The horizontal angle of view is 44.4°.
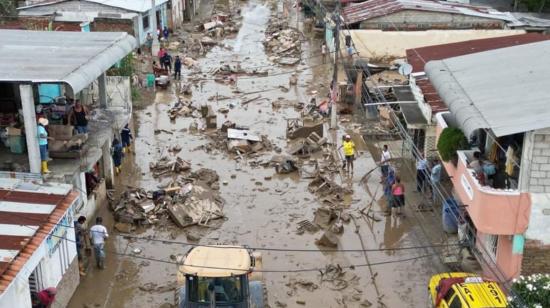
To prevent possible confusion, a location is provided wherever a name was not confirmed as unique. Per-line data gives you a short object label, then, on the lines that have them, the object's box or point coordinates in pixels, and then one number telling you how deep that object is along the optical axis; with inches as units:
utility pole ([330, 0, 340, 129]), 1130.0
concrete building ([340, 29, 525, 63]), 1434.2
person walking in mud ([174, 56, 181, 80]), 1523.1
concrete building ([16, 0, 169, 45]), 1688.0
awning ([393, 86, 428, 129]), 946.1
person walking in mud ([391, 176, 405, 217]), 838.5
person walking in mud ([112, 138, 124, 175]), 952.3
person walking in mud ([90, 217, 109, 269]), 705.6
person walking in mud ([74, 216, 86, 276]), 712.2
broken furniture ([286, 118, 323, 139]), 1133.7
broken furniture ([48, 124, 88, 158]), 731.4
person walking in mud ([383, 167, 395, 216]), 863.1
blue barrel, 769.6
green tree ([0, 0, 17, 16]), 1750.5
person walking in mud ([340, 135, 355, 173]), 970.7
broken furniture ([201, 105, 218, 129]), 1194.0
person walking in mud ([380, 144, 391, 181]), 938.1
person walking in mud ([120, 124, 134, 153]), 1029.8
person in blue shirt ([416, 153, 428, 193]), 876.6
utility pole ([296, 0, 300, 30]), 2190.6
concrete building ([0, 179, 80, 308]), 533.6
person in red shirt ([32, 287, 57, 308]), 586.0
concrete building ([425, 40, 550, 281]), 588.1
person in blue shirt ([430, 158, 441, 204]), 845.2
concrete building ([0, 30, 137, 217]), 677.3
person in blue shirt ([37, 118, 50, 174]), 682.8
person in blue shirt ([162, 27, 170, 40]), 1981.3
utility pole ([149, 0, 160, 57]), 1732.7
